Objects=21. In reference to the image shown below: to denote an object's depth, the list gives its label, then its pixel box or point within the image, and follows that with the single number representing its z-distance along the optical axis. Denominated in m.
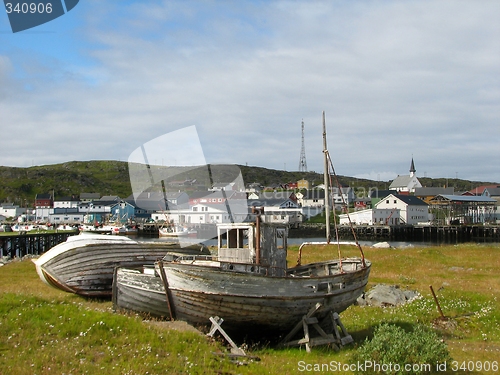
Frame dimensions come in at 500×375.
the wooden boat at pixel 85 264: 19.39
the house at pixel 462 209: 96.81
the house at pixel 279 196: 127.63
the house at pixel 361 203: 128.39
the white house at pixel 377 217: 100.44
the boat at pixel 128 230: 98.93
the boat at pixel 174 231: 86.16
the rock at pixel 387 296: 19.20
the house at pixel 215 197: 102.33
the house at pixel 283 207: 108.57
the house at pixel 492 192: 131.36
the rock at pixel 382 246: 47.66
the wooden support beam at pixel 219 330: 12.24
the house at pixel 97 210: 130.12
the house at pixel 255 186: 174.31
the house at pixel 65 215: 129.75
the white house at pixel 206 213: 98.12
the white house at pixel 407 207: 102.62
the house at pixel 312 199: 136.38
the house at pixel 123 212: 126.12
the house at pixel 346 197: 134.12
